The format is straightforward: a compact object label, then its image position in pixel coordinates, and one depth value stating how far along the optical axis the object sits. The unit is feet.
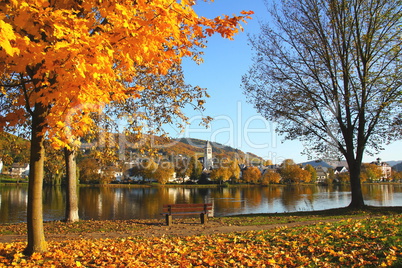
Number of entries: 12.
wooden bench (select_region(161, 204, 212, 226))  46.44
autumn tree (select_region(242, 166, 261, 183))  351.11
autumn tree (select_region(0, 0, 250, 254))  15.84
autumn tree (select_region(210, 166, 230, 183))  327.47
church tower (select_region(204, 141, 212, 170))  558.15
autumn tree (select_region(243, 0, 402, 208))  58.85
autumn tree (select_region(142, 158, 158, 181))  299.21
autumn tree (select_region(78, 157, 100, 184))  210.71
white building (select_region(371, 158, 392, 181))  500.98
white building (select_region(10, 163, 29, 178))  370.78
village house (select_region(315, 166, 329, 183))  485.48
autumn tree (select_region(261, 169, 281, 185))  329.91
